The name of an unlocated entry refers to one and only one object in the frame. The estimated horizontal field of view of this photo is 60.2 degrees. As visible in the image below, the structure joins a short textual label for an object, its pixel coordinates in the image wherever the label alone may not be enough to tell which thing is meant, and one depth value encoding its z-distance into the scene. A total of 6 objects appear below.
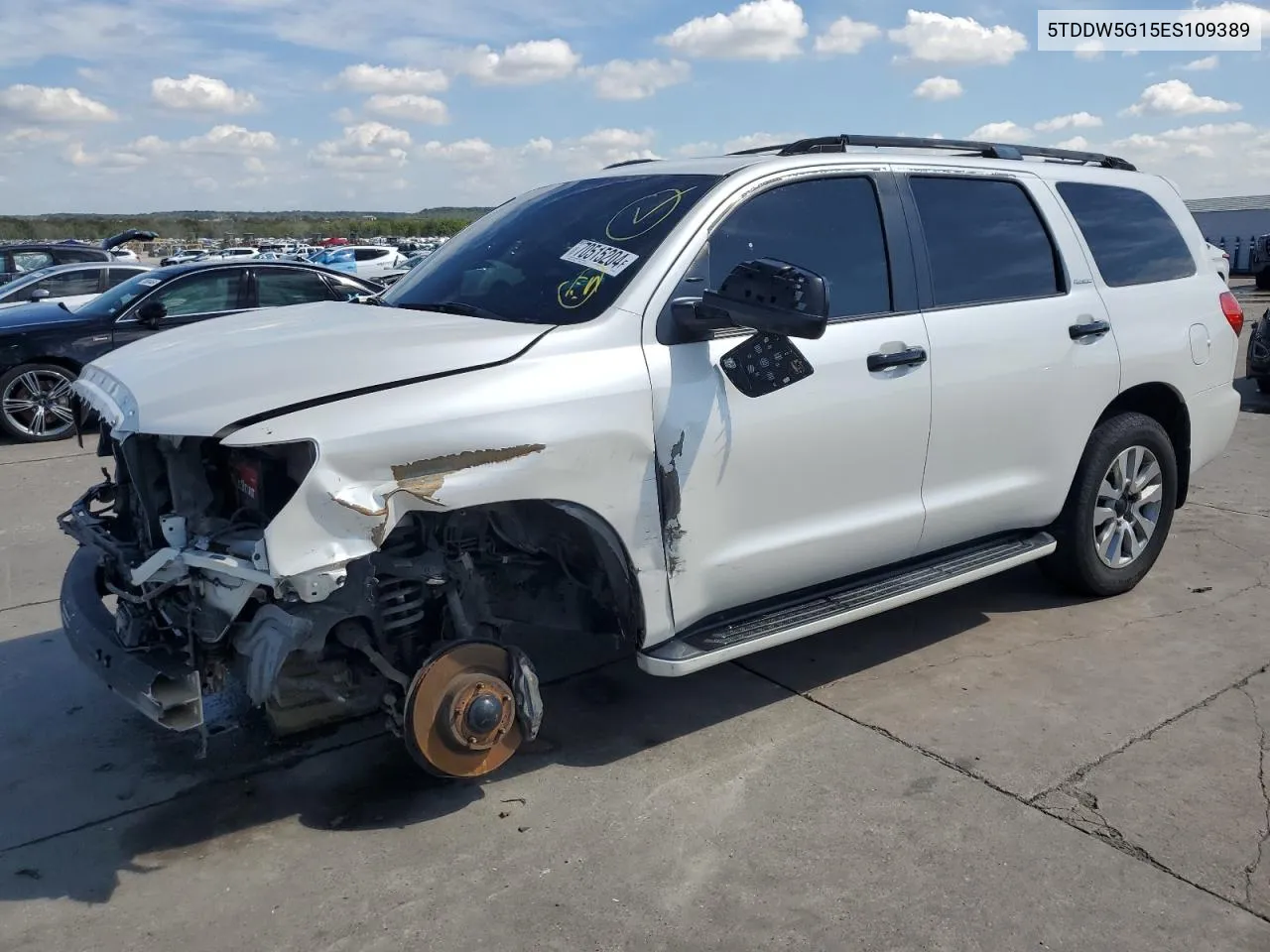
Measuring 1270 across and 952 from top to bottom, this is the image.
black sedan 9.96
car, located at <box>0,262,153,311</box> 12.86
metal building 39.44
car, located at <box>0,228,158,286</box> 17.33
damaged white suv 3.10
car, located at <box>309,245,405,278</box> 31.92
